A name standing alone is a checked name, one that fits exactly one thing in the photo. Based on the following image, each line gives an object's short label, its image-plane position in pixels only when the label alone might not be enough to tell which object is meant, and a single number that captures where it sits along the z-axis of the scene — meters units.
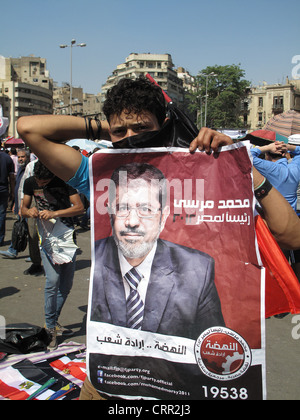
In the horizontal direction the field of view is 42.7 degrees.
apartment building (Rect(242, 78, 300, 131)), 83.31
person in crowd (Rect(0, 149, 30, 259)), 7.75
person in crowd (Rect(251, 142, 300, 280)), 4.65
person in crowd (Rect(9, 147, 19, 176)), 13.27
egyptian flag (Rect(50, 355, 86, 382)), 3.35
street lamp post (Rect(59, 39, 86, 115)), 29.47
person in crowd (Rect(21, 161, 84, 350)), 3.88
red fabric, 1.59
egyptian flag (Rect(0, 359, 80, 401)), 3.03
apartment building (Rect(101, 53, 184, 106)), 112.50
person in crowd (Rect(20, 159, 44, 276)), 6.61
